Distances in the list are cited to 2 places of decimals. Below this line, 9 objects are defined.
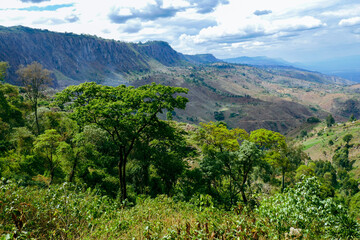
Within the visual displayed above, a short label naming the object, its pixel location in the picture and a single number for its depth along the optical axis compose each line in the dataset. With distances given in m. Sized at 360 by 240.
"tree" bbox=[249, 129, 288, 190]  27.09
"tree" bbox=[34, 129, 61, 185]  21.04
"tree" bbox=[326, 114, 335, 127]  152.88
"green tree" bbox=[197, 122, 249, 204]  20.55
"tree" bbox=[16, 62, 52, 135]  30.61
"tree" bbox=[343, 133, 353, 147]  109.52
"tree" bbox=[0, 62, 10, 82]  33.78
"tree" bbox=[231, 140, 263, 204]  20.59
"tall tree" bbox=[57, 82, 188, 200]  15.10
